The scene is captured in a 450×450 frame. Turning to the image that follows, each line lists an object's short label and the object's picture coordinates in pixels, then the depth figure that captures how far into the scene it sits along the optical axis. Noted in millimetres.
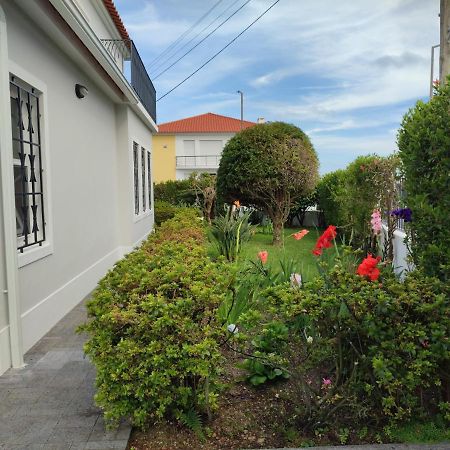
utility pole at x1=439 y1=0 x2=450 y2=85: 4309
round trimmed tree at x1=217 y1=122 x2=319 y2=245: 13578
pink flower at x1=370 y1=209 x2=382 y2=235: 5441
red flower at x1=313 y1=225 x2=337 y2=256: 3945
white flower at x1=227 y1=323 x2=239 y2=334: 2980
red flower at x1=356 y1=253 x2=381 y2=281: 2977
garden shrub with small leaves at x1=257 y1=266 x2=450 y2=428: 2697
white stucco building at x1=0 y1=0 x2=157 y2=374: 4078
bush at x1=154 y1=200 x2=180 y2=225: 16853
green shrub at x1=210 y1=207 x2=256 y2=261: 9703
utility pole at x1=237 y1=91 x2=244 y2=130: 41634
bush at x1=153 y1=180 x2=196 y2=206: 24484
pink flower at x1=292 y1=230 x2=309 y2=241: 5684
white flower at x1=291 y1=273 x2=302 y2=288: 3401
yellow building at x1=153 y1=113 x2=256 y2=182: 43406
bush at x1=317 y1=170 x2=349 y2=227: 12252
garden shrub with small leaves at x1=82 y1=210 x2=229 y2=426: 2689
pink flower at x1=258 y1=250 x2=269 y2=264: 5418
